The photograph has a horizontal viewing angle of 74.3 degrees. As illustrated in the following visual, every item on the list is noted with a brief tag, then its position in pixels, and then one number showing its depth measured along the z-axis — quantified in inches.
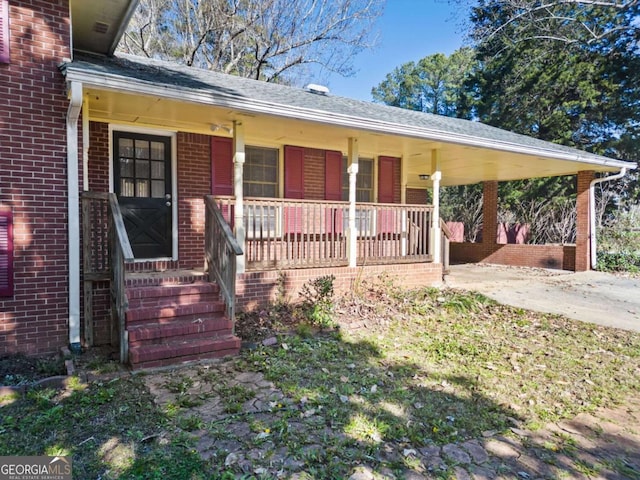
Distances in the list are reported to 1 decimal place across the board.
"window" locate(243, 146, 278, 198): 320.2
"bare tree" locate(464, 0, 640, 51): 628.7
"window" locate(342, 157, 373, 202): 380.5
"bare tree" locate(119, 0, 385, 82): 682.2
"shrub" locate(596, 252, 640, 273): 451.5
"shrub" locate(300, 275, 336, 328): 249.2
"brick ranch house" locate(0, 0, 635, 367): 181.9
